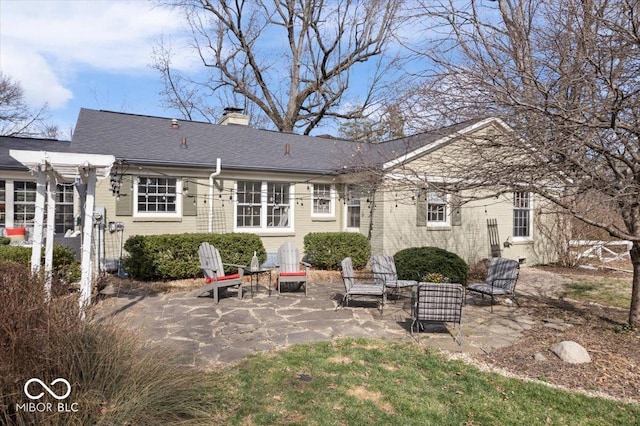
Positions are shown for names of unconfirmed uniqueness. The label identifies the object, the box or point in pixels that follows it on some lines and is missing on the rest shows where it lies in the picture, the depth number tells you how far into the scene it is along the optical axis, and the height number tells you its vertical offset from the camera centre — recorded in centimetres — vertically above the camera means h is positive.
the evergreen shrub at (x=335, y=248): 1207 -82
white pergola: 579 +73
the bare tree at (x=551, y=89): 474 +172
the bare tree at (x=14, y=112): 2389 +681
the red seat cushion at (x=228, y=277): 823 -116
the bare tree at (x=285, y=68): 2320 +968
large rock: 509 -170
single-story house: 1108 +81
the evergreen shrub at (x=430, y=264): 907 -98
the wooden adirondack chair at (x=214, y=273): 801 -105
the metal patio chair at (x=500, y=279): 775 -116
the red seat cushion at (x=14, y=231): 1135 -27
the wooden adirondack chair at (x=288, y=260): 952 -92
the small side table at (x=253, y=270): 873 -108
